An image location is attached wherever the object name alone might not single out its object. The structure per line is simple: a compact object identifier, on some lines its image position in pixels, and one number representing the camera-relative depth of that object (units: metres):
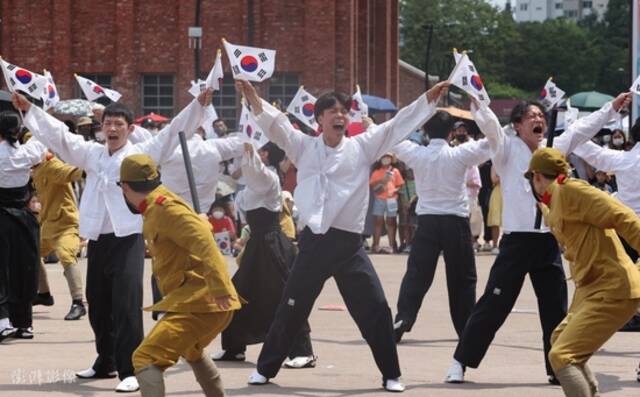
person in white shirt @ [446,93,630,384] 10.73
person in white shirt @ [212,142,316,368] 11.97
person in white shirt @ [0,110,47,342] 13.22
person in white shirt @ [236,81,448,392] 10.48
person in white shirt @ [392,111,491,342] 12.98
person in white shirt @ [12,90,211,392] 10.56
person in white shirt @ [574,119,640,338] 12.29
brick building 43.03
